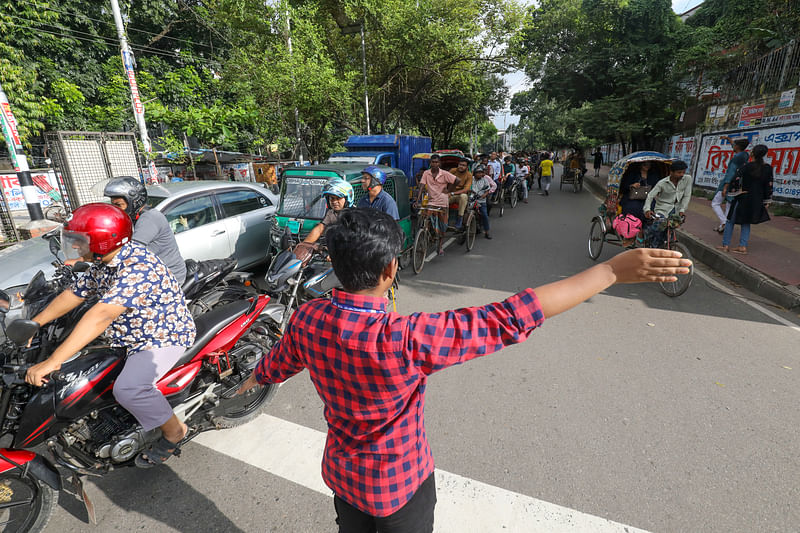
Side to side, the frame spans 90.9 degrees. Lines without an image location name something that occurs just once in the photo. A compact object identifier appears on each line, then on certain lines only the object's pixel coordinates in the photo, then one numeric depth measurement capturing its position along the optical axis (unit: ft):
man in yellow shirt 53.62
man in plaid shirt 3.51
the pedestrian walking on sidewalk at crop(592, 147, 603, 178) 75.87
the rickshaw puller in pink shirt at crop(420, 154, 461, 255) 24.14
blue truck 37.29
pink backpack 19.57
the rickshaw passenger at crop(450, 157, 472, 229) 26.09
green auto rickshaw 18.26
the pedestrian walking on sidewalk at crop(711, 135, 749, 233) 22.12
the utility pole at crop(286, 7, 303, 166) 45.68
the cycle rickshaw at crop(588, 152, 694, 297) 22.35
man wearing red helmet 6.47
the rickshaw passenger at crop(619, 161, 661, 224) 22.72
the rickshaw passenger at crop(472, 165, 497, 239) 28.22
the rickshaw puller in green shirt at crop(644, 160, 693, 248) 17.88
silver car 14.23
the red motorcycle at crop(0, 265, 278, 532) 6.50
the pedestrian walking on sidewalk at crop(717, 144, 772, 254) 20.03
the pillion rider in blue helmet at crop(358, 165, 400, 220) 16.72
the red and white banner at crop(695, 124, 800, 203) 31.91
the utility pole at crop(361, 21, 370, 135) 56.30
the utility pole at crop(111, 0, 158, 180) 30.50
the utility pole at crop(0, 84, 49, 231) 23.11
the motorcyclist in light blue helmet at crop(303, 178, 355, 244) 14.75
